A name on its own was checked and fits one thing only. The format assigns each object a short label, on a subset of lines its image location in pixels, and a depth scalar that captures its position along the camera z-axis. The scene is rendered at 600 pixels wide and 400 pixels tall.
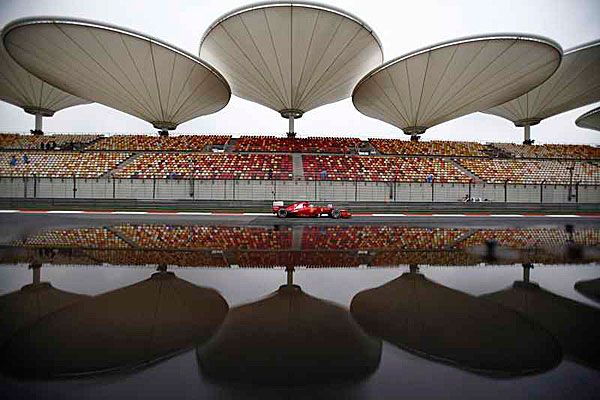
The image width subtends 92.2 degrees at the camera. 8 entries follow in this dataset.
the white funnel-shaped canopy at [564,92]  33.22
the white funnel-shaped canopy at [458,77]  26.22
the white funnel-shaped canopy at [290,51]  25.89
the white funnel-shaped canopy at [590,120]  46.77
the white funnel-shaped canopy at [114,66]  24.50
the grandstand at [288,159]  26.53
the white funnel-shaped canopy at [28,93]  36.84
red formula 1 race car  16.92
